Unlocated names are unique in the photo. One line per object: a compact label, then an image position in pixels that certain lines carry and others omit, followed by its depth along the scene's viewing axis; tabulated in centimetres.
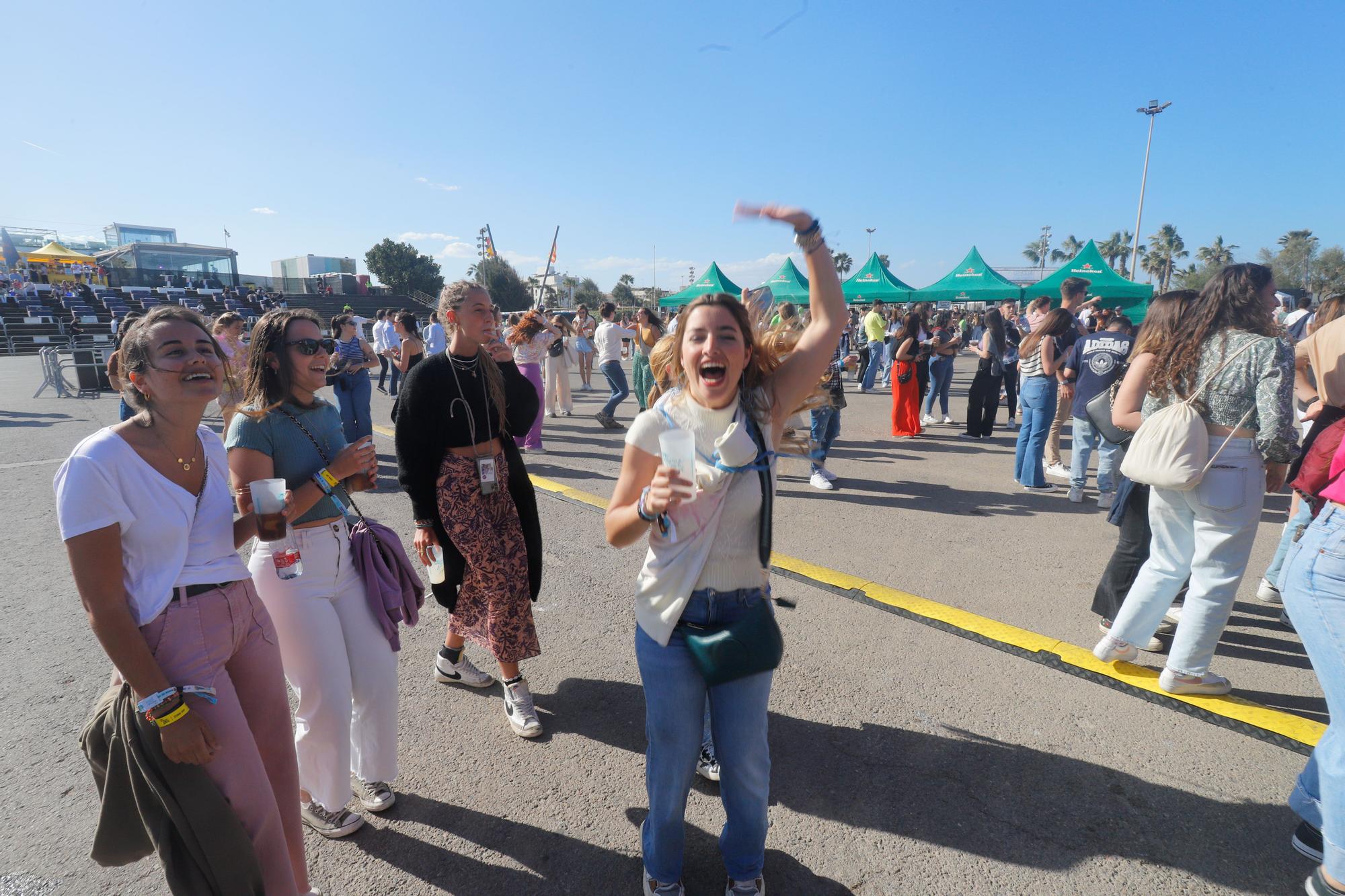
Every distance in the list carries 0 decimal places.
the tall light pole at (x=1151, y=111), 3475
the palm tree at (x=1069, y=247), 8107
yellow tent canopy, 4419
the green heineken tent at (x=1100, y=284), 1638
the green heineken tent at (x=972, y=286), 1888
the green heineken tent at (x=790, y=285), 2120
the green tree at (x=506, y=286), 6078
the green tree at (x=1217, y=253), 7150
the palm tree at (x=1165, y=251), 7419
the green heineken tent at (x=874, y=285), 2128
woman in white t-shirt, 161
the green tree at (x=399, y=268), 7319
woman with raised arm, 187
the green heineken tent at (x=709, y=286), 1994
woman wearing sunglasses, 231
